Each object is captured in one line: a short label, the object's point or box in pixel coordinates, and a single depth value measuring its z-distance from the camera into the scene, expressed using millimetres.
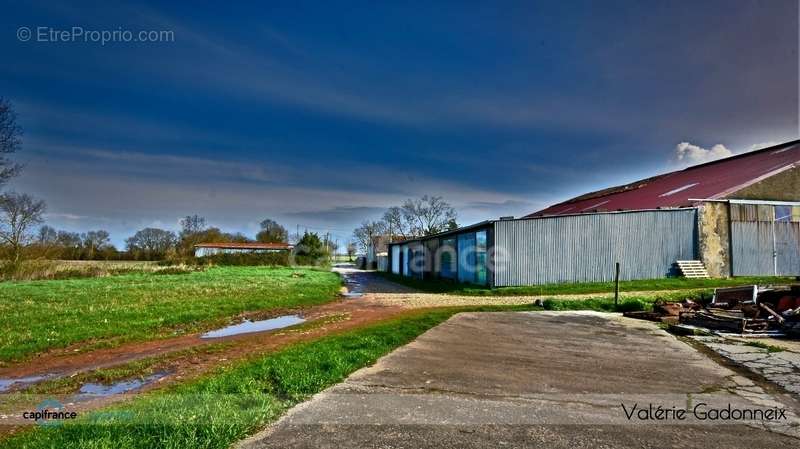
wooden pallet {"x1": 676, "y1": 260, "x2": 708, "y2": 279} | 19656
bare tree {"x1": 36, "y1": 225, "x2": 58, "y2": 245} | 31464
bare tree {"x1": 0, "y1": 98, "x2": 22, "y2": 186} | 21219
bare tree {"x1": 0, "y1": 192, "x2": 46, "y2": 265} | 27950
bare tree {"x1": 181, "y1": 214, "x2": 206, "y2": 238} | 79475
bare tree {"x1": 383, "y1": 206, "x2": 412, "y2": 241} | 72625
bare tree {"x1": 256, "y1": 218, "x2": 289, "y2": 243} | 89000
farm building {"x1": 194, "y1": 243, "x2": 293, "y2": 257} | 71150
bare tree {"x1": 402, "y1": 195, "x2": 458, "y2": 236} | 67938
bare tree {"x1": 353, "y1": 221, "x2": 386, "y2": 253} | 82625
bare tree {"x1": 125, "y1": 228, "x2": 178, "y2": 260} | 69312
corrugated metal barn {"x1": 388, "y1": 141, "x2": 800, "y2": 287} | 19250
